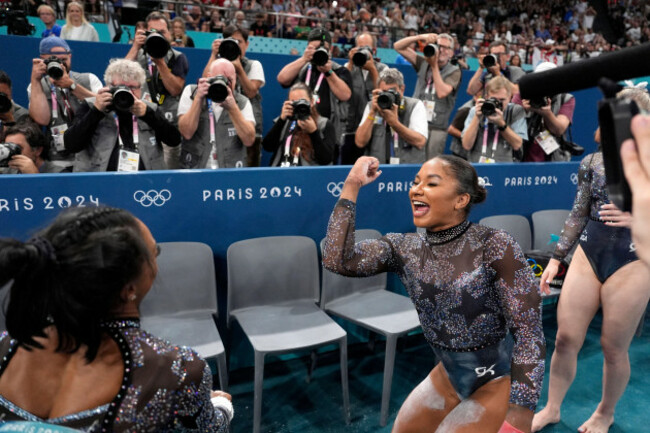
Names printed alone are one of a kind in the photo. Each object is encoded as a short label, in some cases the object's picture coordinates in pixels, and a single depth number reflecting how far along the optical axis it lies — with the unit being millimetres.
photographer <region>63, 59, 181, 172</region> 3053
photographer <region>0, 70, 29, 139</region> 3355
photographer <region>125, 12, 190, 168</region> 3945
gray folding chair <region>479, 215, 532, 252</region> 3881
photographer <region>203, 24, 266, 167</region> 3826
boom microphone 617
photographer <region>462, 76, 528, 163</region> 4035
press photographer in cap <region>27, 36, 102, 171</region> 3401
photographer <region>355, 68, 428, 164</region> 3705
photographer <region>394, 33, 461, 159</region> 4770
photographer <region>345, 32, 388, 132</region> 4570
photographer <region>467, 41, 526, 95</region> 4574
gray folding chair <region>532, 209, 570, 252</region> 4191
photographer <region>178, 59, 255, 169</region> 3479
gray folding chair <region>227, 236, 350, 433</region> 2670
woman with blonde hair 5477
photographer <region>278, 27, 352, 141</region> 3977
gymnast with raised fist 1683
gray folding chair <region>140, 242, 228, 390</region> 2801
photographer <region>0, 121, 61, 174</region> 2816
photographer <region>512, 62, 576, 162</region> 4254
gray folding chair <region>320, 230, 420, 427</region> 2803
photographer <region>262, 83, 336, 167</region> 3545
